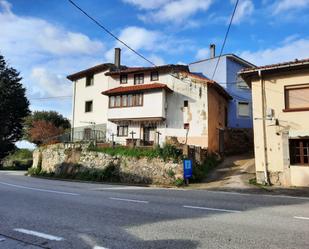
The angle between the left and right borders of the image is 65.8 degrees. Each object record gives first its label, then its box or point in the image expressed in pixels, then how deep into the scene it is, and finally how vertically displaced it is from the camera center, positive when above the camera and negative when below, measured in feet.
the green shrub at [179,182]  45.20 -4.90
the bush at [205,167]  47.35 -2.30
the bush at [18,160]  116.77 -2.80
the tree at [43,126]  96.19 +12.15
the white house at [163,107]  65.37 +14.05
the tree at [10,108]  120.44 +24.05
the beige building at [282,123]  38.62 +5.74
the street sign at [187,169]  45.15 -2.40
